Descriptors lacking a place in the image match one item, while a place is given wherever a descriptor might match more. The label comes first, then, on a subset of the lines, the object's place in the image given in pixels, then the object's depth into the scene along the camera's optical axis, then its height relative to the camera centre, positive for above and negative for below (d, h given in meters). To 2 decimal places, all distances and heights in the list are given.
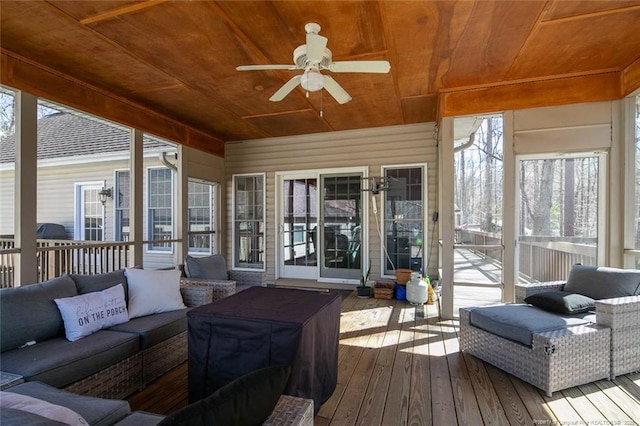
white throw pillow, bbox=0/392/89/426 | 0.99 -0.65
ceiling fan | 2.35 +1.21
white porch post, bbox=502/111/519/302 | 3.77 -0.11
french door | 5.77 -0.27
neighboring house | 6.47 +0.56
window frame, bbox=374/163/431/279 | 5.25 -0.15
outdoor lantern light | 6.82 +0.39
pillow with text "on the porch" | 2.29 -0.79
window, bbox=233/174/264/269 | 6.39 -0.20
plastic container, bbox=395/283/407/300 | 4.85 -1.28
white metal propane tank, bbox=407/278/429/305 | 4.54 -1.19
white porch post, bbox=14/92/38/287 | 3.07 +0.23
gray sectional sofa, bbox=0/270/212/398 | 1.94 -0.94
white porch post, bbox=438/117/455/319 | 3.96 -0.14
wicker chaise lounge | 2.30 -1.05
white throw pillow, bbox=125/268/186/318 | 2.83 -0.77
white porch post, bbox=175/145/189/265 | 5.23 +0.01
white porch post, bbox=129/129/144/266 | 4.39 +0.19
